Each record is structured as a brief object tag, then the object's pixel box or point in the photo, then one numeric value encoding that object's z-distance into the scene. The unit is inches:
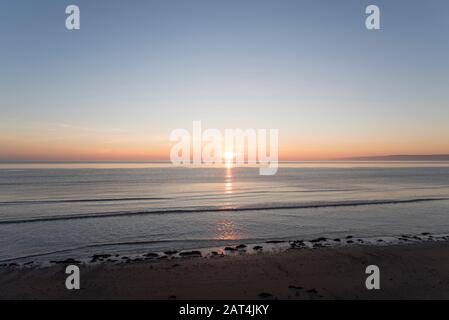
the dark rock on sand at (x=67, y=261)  550.6
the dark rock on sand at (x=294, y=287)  424.2
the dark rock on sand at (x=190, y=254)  589.6
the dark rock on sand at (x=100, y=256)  581.6
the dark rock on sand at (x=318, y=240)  695.1
